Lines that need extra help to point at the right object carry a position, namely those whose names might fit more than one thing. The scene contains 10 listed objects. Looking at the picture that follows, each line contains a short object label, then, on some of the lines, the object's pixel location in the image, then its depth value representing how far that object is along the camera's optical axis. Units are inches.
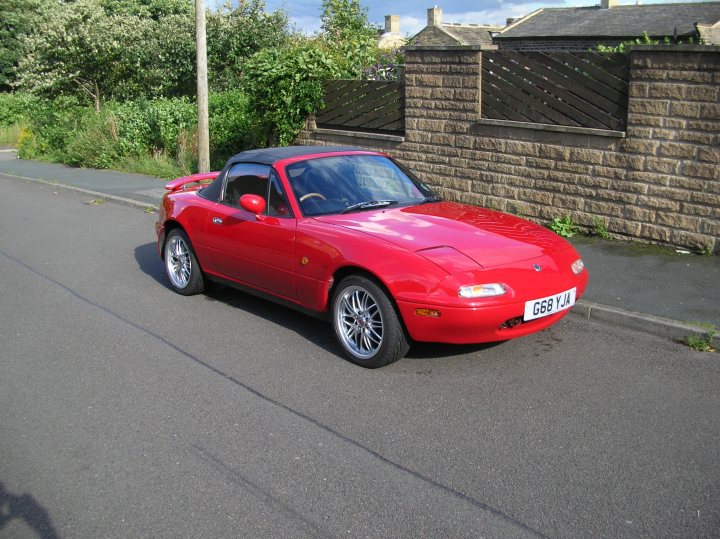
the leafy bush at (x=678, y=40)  511.8
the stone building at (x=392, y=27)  2832.2
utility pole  569.6
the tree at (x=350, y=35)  570.6
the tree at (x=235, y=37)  895.1
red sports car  205.9
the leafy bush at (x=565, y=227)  375.2
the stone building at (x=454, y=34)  1955.0
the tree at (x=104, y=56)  899.4
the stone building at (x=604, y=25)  1253.7
